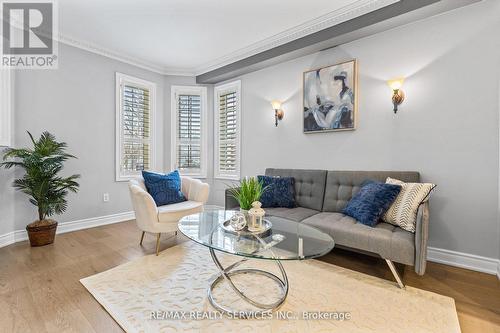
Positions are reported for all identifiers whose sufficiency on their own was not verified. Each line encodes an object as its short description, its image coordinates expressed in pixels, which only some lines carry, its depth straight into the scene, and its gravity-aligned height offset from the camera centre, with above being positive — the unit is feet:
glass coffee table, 4.88 -1.86
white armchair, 8.23 -1.86
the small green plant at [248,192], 6.41 -0.83
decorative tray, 5.98 -1.79
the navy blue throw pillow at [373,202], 7.02 -1.21
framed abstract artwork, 9.49 +2.81
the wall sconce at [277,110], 11.83 +2.66
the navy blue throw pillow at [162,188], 9.62 -1.12
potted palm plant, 8.75 -0.79
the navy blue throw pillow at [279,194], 9.54 -1.30
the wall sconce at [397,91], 8.39 +2.62
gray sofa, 5.90 -1.85
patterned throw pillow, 6.61 -1.22
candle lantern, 6.11 -1.46
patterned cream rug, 4.84 -3.35
